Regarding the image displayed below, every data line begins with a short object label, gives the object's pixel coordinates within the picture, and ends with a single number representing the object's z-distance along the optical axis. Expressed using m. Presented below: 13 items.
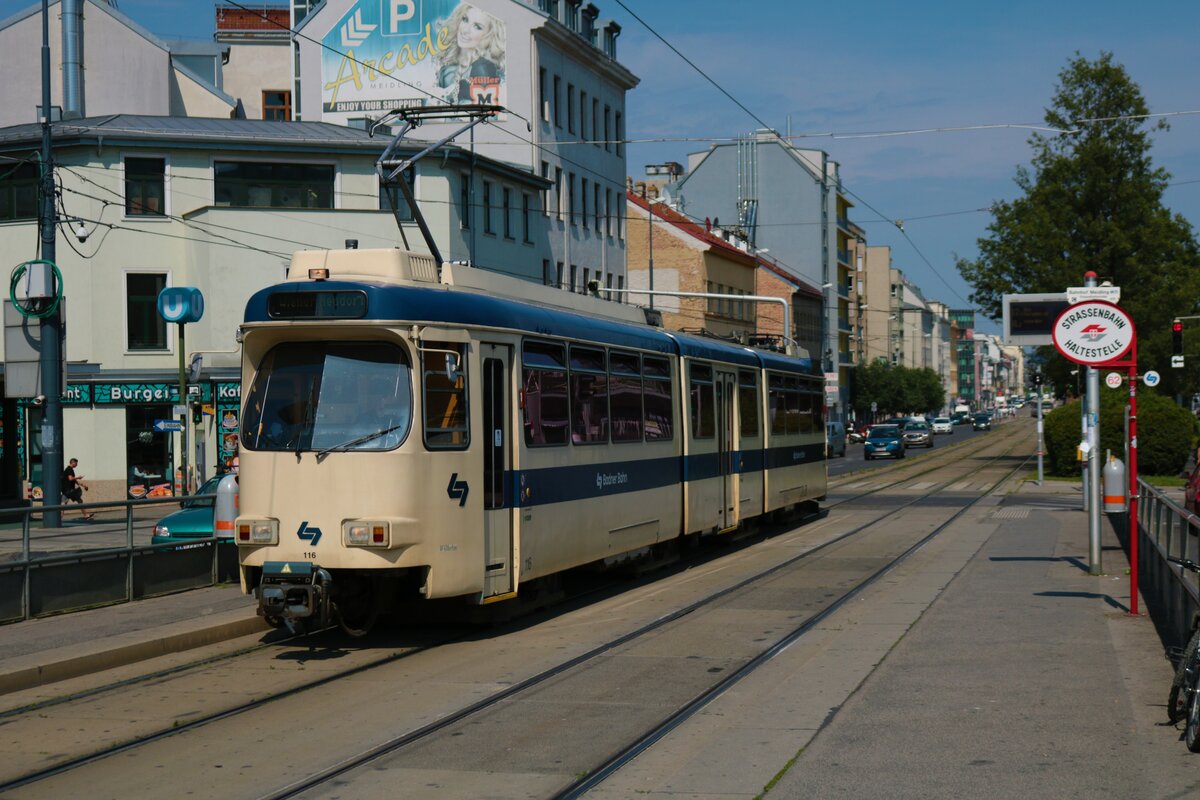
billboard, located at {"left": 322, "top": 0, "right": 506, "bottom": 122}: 53.69
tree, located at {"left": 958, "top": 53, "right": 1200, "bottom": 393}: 54.12
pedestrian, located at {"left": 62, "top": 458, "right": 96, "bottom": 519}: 34.91
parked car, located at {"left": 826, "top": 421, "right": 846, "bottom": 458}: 69.31
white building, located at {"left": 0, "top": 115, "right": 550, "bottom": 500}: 41.22
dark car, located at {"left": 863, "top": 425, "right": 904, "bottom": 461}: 64.12
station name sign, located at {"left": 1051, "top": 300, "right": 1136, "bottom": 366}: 14.41
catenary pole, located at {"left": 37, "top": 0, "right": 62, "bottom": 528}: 22.36
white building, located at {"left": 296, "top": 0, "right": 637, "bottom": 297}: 53.53
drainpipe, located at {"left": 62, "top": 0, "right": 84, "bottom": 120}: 49.94
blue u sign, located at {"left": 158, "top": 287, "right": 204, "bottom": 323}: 21.72
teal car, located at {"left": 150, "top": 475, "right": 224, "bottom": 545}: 17.38
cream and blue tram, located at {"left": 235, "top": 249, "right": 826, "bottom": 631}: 11.77
